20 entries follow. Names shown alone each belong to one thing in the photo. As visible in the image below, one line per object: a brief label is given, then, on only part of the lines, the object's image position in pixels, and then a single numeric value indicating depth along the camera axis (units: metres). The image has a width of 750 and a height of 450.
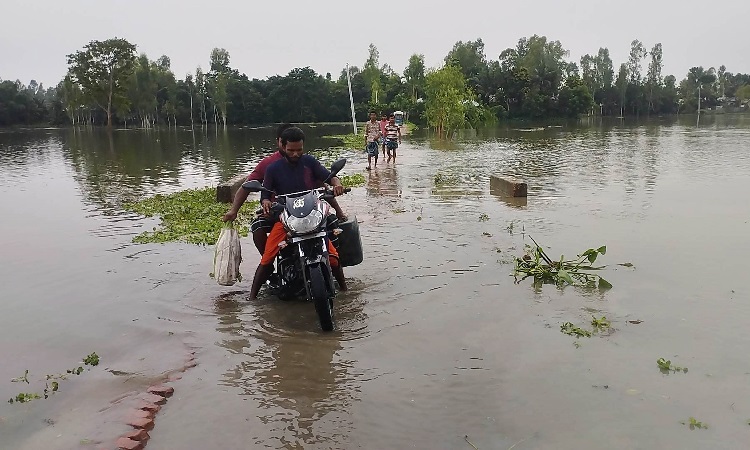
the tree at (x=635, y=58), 118.38
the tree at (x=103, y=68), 75.56
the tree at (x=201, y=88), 93.69
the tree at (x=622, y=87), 107.38
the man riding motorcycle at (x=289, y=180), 5.95
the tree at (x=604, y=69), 111.56
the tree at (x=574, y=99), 85.44
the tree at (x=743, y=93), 118.38
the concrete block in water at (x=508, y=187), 12.20
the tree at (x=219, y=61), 102.88
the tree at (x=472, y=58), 87.21
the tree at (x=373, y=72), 76.41
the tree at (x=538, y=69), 83.44
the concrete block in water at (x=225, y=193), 12.44
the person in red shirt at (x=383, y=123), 20.38
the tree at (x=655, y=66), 117.82
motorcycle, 5.23
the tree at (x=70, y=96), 78.31
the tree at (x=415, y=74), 77.94
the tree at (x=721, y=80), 139.19
